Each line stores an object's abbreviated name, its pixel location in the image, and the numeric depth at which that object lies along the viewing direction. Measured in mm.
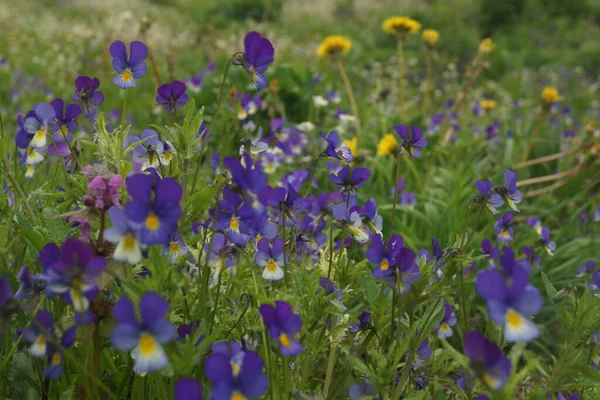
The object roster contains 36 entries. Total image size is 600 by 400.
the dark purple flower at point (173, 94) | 546
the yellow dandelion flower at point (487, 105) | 1410
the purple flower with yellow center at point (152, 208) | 425
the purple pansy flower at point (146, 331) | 414
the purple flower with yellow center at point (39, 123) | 521
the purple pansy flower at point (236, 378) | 412
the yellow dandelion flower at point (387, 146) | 1062
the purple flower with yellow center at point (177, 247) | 498
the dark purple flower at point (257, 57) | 509
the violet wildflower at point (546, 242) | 689
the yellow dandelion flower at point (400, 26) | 1396
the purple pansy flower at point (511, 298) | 414
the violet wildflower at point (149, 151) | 527
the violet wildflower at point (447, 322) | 561
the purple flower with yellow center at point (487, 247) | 600
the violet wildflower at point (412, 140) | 545
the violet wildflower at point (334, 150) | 536
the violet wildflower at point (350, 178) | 538
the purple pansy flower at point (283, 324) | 441
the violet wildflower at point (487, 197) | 526
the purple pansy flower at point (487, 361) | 421
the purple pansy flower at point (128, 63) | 528
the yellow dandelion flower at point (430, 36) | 1406
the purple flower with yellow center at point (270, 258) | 508
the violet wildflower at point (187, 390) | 411
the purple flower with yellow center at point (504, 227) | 646
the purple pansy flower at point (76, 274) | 429
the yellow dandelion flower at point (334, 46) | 1359
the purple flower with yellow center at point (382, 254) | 492
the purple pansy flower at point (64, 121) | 553
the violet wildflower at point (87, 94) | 554
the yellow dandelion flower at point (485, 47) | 1284
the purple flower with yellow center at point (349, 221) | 510
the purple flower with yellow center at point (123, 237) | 426
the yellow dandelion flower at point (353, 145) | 1013
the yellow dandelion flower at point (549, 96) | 1183
